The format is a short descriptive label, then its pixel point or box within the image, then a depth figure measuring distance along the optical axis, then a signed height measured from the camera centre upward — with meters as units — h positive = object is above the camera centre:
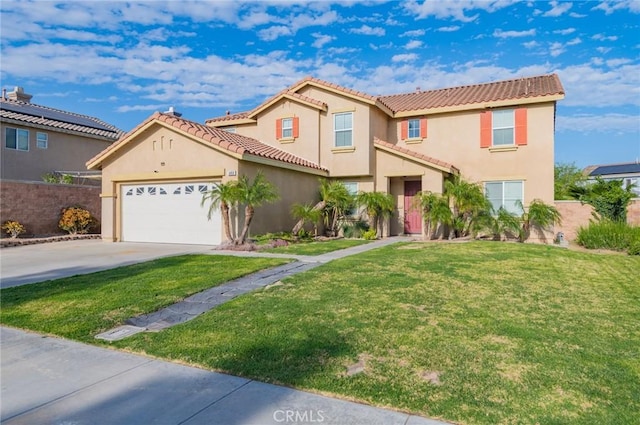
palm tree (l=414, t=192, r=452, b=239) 15.97 +0.09
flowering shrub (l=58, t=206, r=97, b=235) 18.25 -0.40
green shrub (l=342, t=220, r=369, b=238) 17.86 -0.75
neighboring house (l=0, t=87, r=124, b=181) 21.56 +4.21
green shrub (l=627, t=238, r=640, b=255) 12.95 -1.18
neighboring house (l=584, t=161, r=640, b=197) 42.35 +4.52
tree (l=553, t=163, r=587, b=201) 40.16 +4.13
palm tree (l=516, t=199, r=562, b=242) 16.14 -0.24
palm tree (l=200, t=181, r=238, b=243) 13.36 +0.41
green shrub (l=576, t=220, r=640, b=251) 13.55 -0.84
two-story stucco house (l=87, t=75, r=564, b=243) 15.29 +2.47
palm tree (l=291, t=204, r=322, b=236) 15.65 -0.12
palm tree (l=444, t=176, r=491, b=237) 16.25 +0.34
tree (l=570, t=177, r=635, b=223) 15.26 +0.50
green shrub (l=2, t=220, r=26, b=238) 16.27 -0.66
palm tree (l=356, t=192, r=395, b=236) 17.02 +0.39
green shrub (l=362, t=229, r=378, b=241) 16.88 -1.00
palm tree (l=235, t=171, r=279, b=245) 13.41 +0.54
